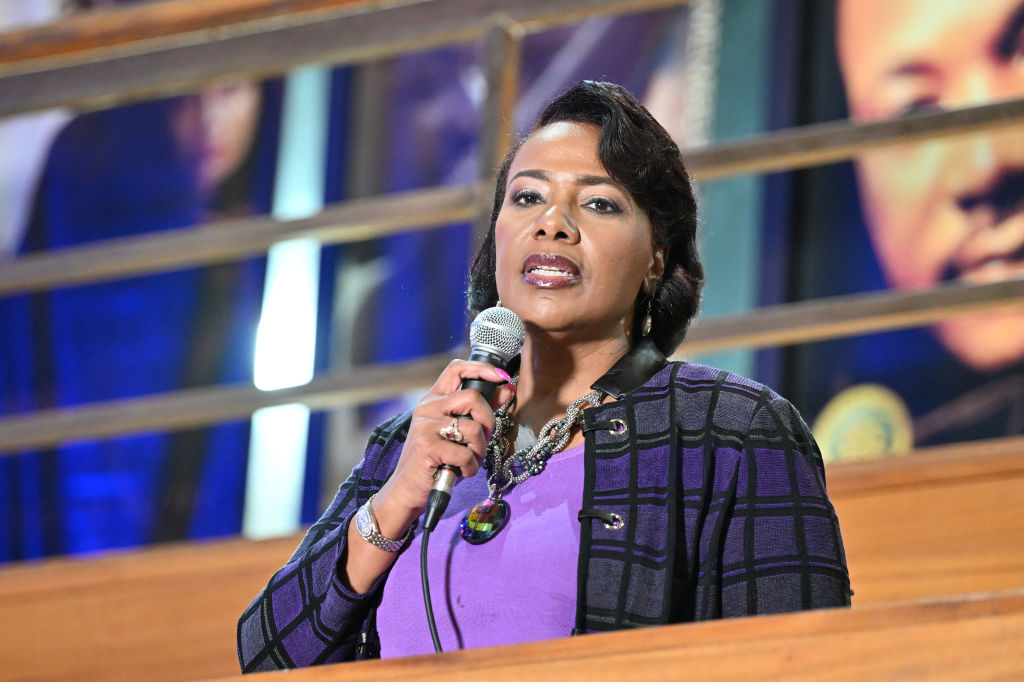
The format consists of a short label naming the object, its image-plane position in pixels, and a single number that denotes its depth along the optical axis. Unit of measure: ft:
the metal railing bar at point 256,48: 18.60
